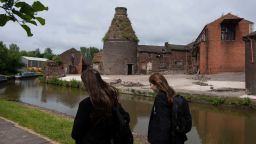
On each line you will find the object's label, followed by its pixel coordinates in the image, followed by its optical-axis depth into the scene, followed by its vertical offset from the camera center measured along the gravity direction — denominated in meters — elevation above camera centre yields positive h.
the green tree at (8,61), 39.65 +2.14
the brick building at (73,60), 40.11 +2.20
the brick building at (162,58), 33.96 +2.27
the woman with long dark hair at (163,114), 3.04 -0.67
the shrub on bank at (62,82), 23.46 -1.49
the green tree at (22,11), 1.28 +0.39
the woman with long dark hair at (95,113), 2.23 -0.48
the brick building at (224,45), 25.60 +3.39
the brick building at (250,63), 15.25 +0.66
